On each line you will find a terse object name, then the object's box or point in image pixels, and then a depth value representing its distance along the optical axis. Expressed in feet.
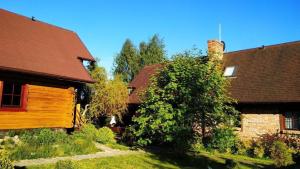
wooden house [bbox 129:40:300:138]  57.52
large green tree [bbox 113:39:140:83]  172.86
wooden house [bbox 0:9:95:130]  50.55
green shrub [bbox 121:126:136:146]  56.50
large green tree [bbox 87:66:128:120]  80.33
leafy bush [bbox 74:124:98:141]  55.39
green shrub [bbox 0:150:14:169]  21.24
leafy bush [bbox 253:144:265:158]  55.10
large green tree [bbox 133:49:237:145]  46.14
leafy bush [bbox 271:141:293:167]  41.83
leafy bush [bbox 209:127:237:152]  46.32
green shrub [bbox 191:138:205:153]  58.14
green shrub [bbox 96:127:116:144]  56.59
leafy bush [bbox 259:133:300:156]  54.19
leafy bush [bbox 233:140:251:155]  58.44
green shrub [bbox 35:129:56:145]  45.83
